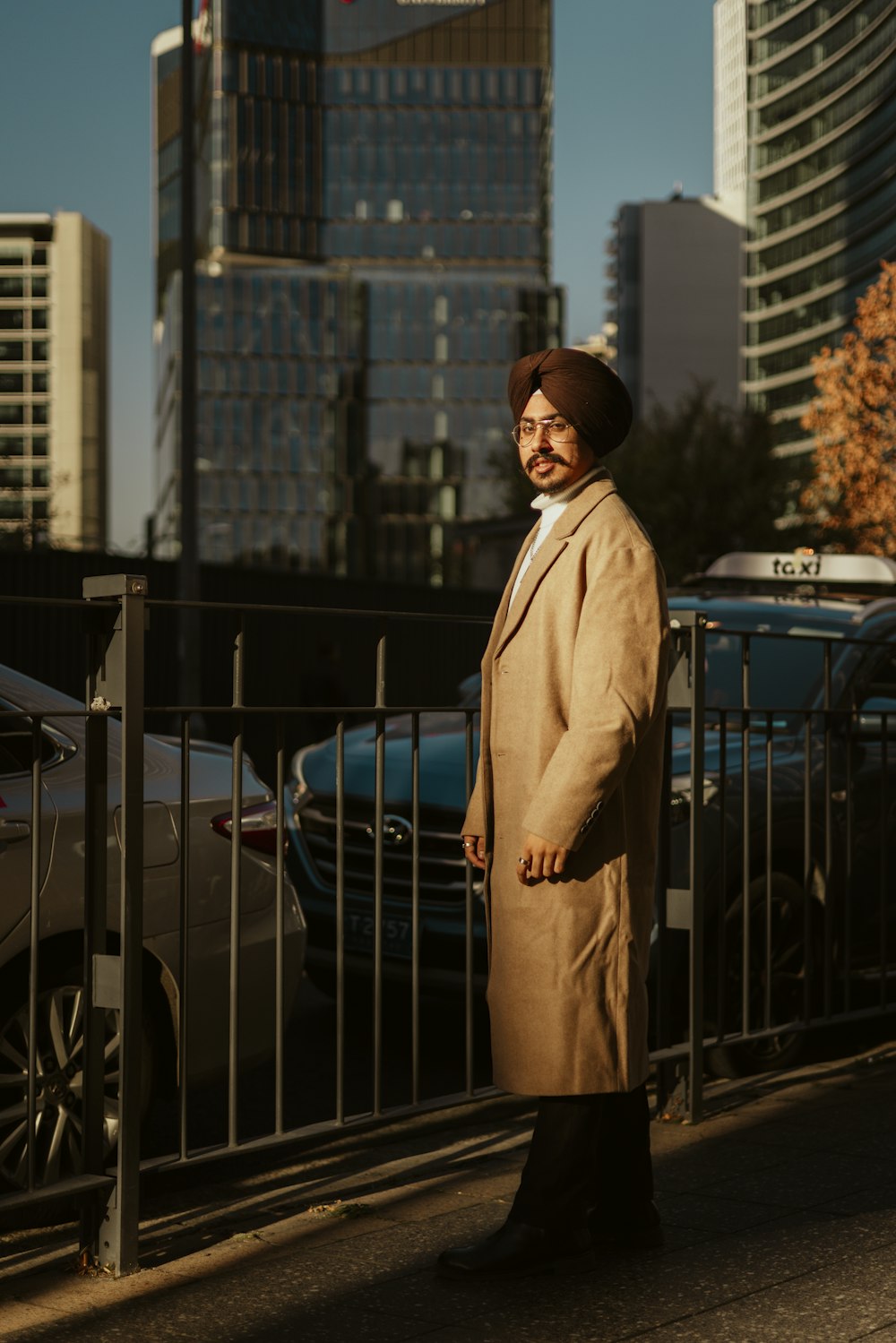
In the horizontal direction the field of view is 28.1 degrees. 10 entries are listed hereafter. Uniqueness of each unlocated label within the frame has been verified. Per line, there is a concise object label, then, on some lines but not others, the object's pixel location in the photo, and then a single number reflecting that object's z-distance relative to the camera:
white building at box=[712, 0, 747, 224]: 144.00
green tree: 50.62
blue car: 5.90
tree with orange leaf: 35.28
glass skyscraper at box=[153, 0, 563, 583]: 114.31
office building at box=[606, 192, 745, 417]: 123.88
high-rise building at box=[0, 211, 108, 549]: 158.75
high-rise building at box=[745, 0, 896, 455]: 118.62
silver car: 4.20
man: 3.58
